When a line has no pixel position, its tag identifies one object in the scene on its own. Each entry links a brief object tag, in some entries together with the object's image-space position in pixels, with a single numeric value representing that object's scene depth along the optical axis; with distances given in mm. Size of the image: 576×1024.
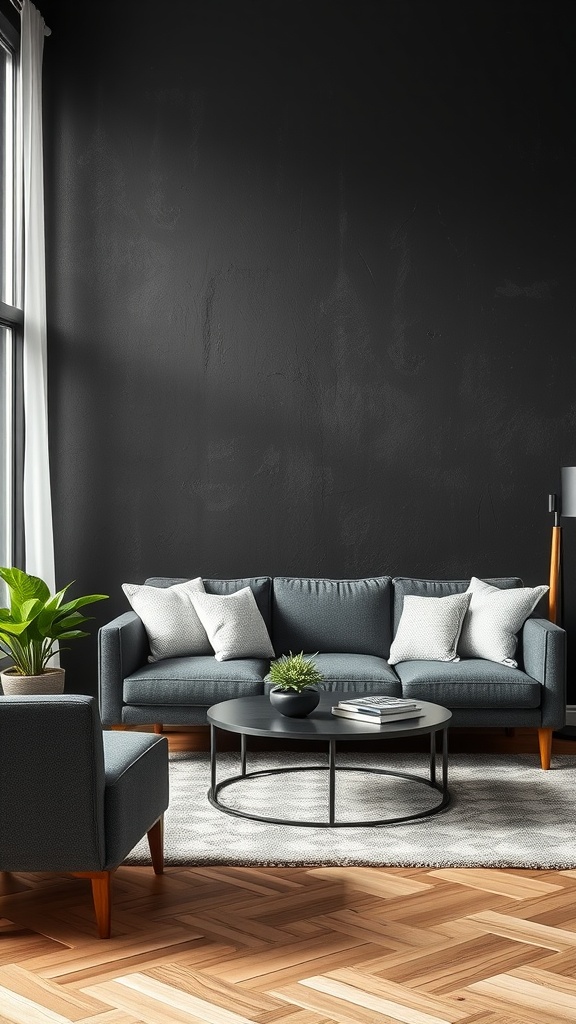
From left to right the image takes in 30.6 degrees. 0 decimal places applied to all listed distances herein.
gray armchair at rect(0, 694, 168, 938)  2896
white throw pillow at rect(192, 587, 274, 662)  5230
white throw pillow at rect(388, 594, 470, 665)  5199
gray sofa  4836
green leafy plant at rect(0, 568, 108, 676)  4961
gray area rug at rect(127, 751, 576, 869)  3631
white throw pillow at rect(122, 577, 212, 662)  5266
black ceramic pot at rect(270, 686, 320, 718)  4109
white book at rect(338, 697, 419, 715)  4078
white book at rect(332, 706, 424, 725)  4039
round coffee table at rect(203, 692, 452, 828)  3881
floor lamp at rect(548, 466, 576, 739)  5527
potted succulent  4105
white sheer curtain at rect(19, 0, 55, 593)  5707
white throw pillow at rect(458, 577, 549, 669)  5188
